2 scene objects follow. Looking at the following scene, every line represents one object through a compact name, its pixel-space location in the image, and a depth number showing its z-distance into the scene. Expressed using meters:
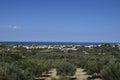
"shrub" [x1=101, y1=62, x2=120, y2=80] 14.35
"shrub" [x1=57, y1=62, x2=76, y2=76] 18.88
